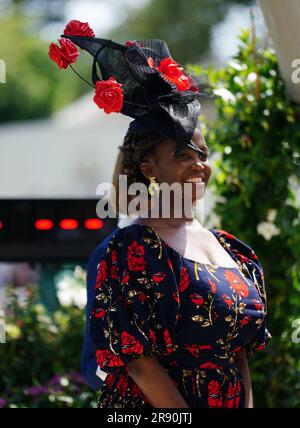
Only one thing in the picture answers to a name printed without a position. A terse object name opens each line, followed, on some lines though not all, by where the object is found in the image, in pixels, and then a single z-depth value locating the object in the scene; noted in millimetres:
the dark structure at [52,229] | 8703
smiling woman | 4492
